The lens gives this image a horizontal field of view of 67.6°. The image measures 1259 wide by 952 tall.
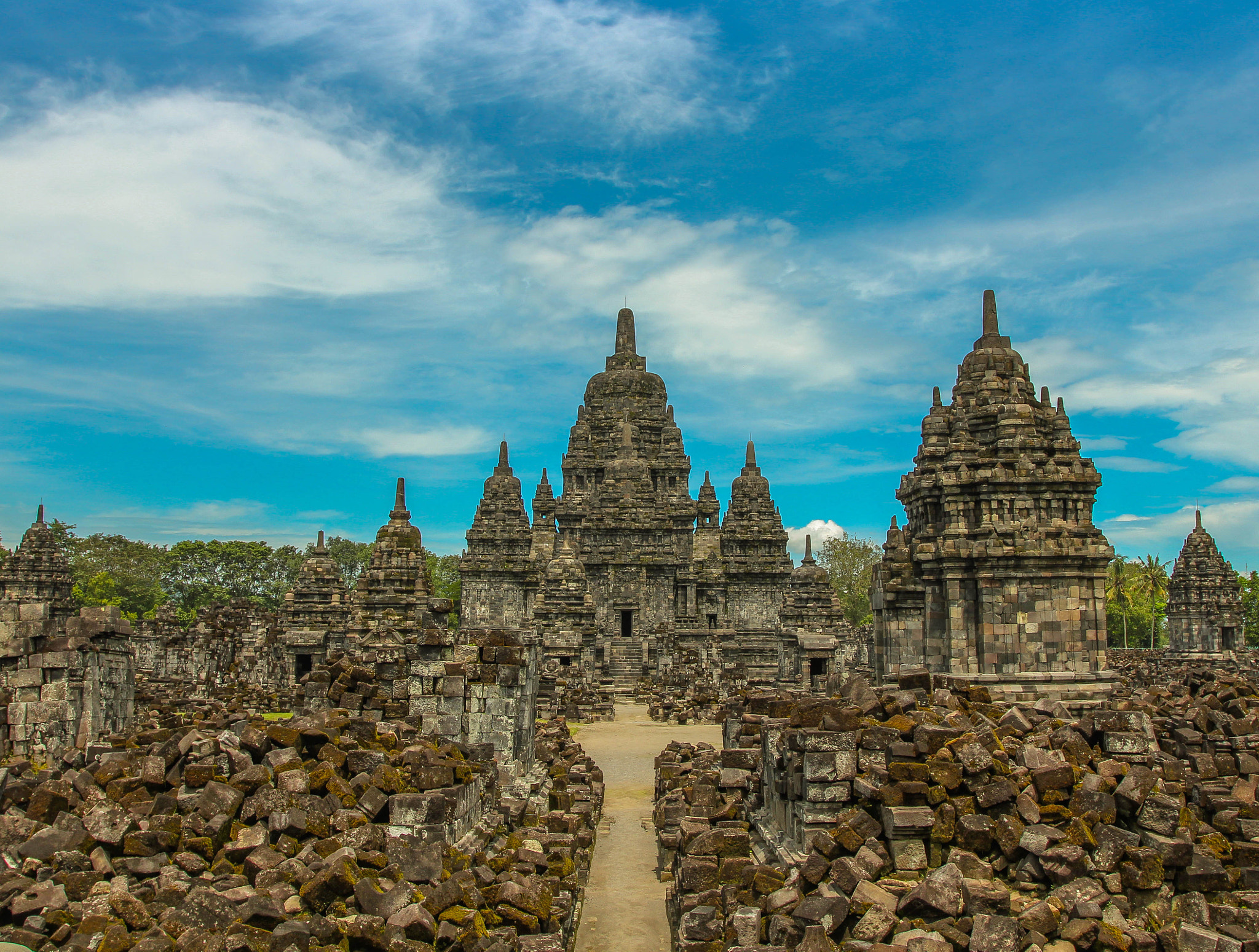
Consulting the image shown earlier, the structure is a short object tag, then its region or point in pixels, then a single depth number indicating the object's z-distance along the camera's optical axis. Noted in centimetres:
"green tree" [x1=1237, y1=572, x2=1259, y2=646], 4622
